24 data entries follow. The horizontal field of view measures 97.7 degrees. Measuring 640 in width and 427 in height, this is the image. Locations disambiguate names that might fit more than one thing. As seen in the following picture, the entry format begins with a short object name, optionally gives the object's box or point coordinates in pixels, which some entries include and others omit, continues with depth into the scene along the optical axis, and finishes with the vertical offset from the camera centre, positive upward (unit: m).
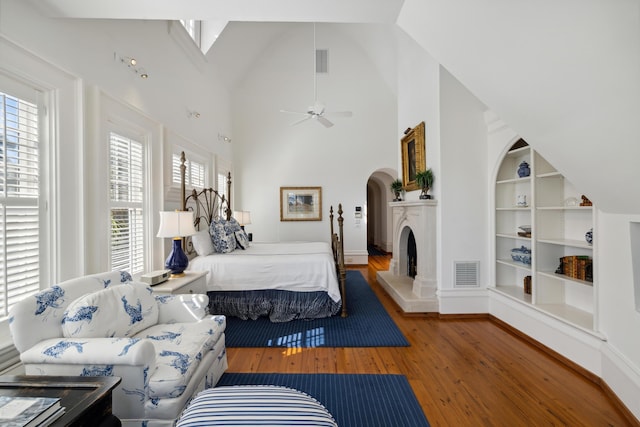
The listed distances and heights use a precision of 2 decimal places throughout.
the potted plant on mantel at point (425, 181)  3.71 +0.43
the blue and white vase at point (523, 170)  3.10 +0.47
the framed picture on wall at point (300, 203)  6.85 +0.28
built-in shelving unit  2.63 -0.29
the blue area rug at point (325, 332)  2.85 -1.30
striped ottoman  1.14 -0.84
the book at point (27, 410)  0.98 -0.71
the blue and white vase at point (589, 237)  2.47 -0.23
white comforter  3.42 -0.73
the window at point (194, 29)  4.43 +3.05
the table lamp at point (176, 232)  2.76 -0.15
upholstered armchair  1.42 -0.71
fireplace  3.59 -0.66
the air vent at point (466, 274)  3.53 -0.77
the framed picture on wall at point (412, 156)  4.08 +0.91
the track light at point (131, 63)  2.74 +1.57
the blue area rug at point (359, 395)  1.81 -1.32
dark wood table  1.11 -0.74
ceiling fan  4.56 +1.68
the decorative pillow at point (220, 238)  3.89 -0.32
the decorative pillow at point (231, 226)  4.14 -0.16
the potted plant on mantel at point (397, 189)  4.87 +0.43
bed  3.42 -0.87
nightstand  2.55 -0.66
